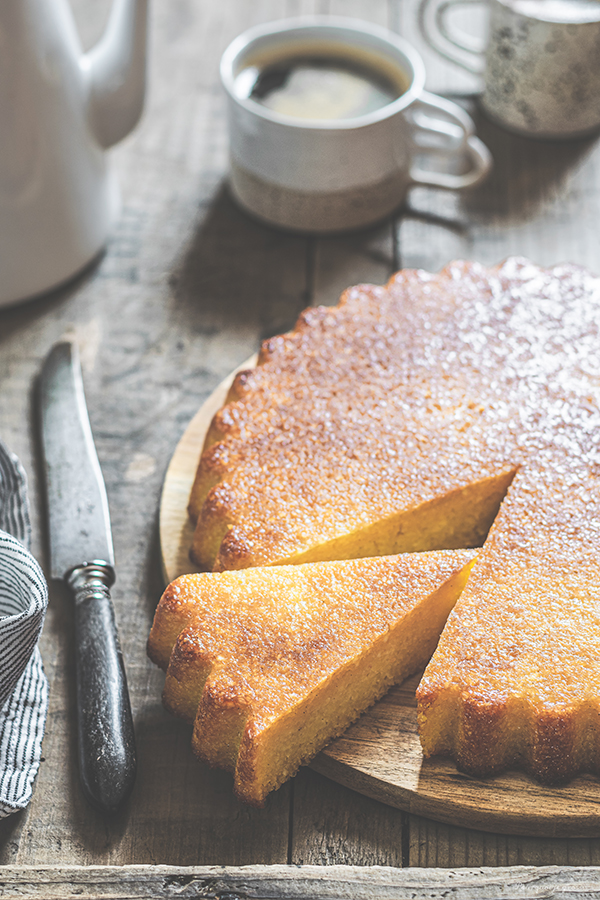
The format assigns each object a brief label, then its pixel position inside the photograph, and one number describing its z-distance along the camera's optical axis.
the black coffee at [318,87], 1.34
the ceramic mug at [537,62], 1.35
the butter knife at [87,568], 1.15
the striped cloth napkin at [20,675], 1.15
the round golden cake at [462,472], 1.15
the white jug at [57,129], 1.26
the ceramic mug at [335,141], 1.31
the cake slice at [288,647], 1.15
